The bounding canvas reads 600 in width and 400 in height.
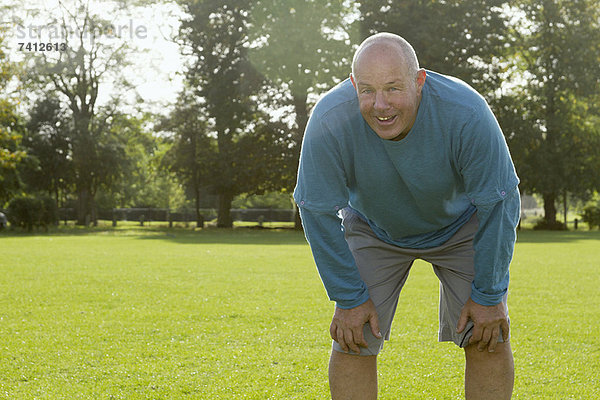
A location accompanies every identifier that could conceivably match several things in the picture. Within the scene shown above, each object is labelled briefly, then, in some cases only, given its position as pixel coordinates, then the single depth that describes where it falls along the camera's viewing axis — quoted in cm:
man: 257
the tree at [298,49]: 3366
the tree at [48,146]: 3916
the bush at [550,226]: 3556
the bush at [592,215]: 3634
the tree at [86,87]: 3828
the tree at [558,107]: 3428
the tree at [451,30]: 3253
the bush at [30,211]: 3056
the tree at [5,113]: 2483
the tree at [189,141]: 3600
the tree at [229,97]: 3450
